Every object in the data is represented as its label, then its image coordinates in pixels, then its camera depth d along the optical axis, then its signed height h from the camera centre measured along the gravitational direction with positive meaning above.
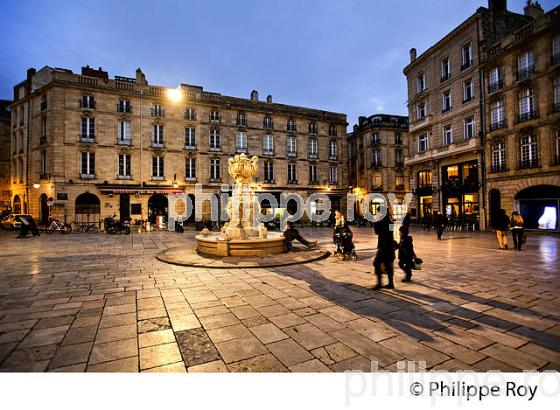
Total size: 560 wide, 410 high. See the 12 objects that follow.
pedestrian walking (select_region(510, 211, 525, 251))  10.27 -0.93
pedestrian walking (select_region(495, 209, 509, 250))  10.30 -0.79
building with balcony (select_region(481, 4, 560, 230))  16.03 +5.42
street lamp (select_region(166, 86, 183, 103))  25.88 +11.50
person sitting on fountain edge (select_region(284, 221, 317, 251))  10.12 -0.92
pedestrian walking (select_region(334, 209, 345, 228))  9.08 -0.37
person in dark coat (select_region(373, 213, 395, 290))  5.56 -0.91
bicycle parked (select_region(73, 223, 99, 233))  20.81 -0.92
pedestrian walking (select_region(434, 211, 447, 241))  14.45 -0.89
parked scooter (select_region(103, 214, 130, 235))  18.69 -0.84
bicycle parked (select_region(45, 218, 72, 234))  19.38 -0.79
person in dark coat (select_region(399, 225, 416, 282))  6.18 -1.01
